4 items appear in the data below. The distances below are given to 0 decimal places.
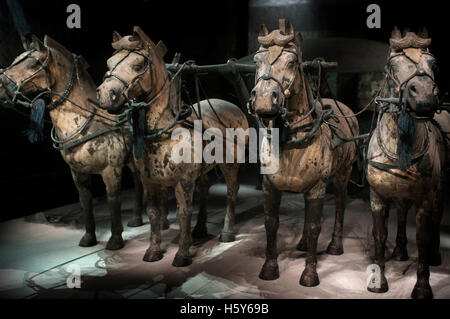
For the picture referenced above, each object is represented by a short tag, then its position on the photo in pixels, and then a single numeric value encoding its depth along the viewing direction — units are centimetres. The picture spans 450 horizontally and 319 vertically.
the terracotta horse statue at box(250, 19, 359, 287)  330
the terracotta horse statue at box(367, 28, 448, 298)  297
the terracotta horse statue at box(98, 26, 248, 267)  398
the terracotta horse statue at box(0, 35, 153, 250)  462
